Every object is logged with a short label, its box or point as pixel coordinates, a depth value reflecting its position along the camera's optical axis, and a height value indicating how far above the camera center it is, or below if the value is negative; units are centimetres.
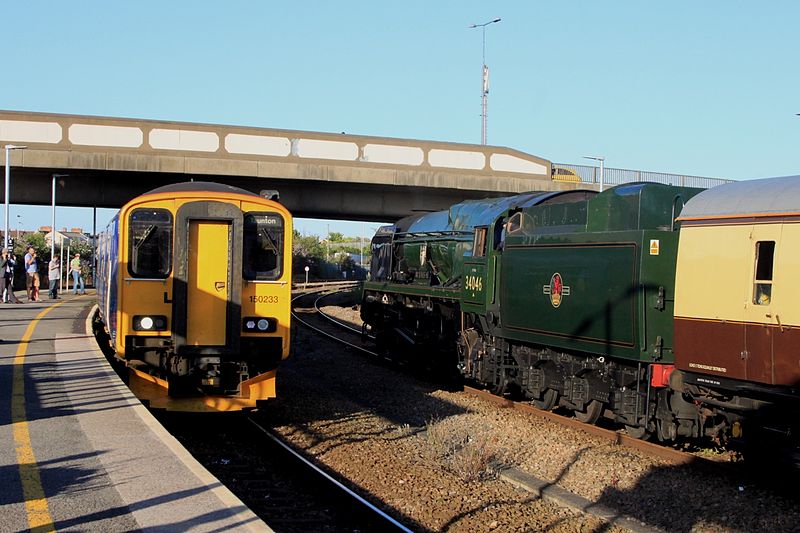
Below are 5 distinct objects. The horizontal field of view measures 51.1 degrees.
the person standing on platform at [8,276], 2414 -154
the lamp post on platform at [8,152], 2798 +236
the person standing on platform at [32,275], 2572 -160
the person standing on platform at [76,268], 2966 -154
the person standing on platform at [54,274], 2666 -159
